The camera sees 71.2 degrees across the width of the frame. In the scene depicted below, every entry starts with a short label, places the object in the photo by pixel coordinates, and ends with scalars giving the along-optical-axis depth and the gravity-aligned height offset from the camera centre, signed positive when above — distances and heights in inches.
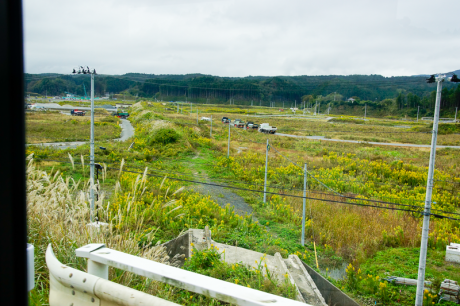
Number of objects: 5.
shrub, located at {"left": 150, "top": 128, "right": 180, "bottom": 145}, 877.8 -78.7
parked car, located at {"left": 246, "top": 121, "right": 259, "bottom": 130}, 1576.2 -73.6
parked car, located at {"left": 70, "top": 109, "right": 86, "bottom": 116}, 1425.6 -35.3
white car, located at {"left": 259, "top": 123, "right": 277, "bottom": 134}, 1470.2 -78.0
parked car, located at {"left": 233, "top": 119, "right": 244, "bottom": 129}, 1637.3 -68.1
